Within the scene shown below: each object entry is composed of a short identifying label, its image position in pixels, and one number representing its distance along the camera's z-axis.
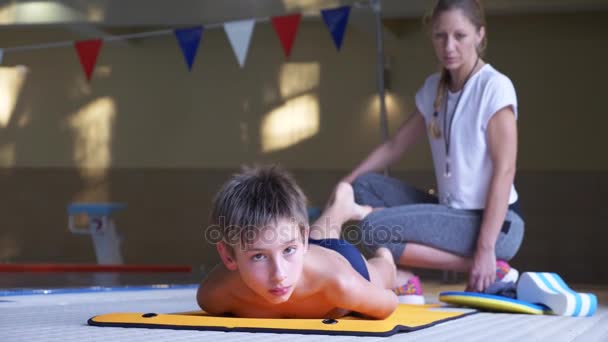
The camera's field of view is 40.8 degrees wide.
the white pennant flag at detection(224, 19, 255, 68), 5.19
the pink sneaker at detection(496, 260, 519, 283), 2.70
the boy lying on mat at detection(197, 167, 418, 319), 1.69
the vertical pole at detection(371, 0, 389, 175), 4.60
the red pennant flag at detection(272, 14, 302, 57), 5.16
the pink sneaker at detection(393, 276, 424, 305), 2.76
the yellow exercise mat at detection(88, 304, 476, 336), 1.65
